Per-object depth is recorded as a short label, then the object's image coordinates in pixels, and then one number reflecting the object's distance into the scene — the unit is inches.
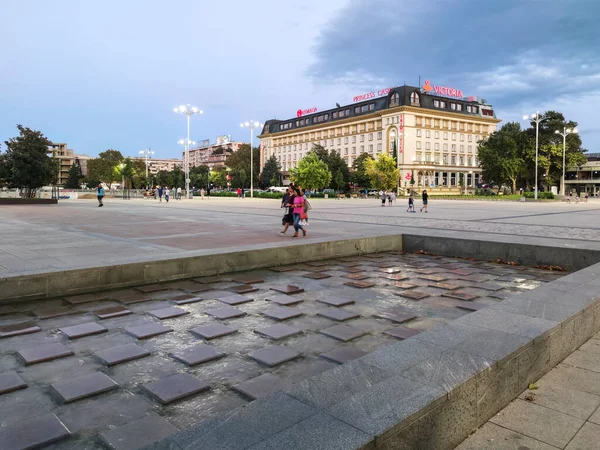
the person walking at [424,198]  1117.1
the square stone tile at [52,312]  214.8
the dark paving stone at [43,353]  158.7
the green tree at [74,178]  4456.2
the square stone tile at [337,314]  212.7
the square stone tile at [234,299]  242.2
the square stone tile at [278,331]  187.6
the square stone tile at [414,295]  255.9
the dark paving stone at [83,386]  131.6
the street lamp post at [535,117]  2003.9
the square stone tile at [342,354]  161.0
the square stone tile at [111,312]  213.0
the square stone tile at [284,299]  241.1
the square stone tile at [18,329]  187.3
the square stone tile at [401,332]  187.3
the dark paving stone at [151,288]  265.1
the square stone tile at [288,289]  266.7
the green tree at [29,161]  1253.1
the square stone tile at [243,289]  267.9
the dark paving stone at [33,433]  105.3
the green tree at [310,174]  2765.7
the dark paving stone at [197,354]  159.6
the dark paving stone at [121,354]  159.6
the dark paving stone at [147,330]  187.2
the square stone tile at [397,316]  212.4
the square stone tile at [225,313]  215.4
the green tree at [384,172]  2854.3
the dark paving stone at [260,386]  133.6
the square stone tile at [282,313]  214.5
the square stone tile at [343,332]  185.3
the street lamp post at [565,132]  2295.8
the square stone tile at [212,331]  187.2
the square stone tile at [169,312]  214.4
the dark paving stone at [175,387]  131.0
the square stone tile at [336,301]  238.4
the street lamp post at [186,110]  1972.6
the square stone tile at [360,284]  283.4
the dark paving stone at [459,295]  254.8
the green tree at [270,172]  4115.7
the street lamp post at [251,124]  2287.6
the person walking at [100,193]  1194.0
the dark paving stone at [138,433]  105.7
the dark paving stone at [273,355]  158.4
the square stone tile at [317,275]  308.8
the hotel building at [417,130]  3634.4
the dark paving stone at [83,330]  186.4
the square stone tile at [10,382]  136.0
